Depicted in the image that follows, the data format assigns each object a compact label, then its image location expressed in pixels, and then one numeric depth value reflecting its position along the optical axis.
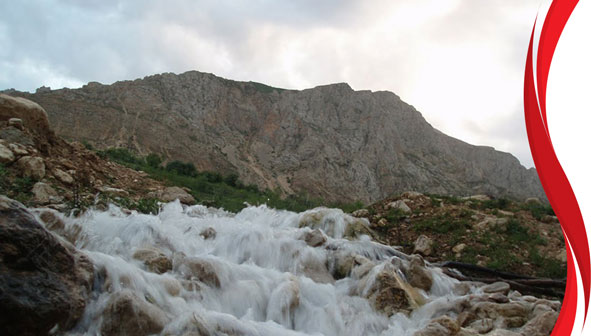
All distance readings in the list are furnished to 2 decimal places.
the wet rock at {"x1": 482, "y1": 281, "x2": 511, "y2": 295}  6.79
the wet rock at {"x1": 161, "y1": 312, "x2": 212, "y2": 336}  3.90
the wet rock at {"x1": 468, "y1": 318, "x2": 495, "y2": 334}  4.89
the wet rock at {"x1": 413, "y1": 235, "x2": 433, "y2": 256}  9.62
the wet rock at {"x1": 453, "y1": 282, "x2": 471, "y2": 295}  7.04
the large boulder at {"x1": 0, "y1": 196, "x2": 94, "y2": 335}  3.28
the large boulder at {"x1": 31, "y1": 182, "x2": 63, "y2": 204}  6.82
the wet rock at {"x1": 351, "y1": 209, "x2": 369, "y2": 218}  12.73
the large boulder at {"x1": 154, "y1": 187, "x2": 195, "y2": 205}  11.48
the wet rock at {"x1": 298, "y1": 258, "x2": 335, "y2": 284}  6.97
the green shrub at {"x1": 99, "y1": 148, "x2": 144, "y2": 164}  21.23
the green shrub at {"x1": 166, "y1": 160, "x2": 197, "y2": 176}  25.38
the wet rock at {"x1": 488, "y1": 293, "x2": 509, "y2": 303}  5.80
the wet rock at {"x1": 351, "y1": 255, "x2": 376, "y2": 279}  6.96
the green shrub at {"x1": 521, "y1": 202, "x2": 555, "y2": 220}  11.21
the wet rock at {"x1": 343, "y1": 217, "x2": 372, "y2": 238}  10.35
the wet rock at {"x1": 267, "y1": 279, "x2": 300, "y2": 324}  5.29
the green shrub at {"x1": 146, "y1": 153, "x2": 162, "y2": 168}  28.83
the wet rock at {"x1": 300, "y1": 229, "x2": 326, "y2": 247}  8.34
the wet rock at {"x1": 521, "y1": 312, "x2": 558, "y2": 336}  4.44
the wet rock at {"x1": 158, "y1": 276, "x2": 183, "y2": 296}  4.84
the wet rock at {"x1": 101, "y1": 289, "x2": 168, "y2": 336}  3.80
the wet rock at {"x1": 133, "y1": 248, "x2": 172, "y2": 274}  5.37
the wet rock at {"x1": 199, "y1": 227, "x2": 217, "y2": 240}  8.20
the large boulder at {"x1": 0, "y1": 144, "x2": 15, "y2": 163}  7.45
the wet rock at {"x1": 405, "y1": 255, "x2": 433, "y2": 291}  7.05
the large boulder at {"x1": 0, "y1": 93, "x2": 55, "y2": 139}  8.88
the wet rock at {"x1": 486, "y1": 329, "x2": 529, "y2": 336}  4.28
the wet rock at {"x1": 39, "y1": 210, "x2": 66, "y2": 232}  5.73
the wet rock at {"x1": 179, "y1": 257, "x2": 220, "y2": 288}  5.45
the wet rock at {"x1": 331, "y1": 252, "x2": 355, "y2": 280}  7.33
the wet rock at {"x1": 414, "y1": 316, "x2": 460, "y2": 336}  4.43
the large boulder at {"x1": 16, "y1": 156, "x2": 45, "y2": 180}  7.52
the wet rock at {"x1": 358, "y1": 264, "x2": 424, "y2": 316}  5.80
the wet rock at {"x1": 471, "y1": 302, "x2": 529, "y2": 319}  5.27
